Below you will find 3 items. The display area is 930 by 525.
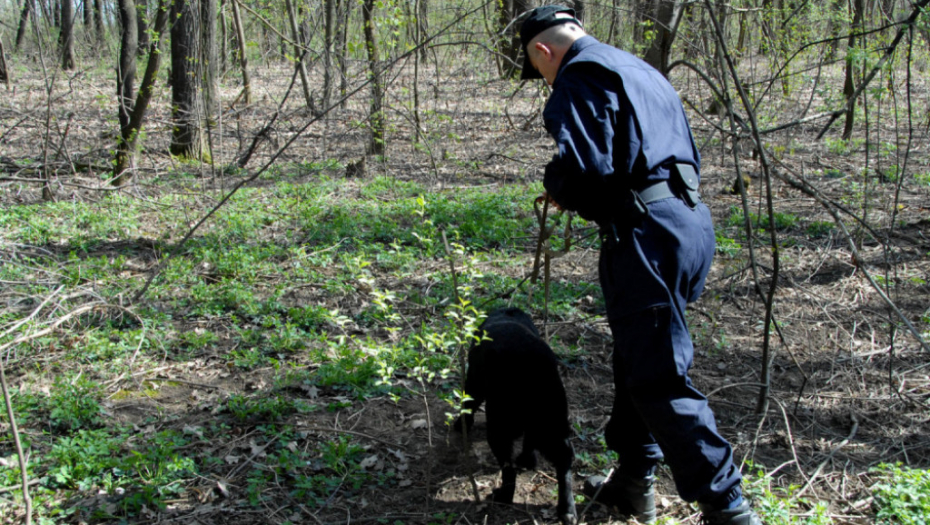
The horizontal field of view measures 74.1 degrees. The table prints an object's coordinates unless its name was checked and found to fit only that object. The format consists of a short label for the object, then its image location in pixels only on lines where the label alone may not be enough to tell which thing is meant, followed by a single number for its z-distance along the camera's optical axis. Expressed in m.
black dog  2.93
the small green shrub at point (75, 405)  3.40
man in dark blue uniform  2.43
